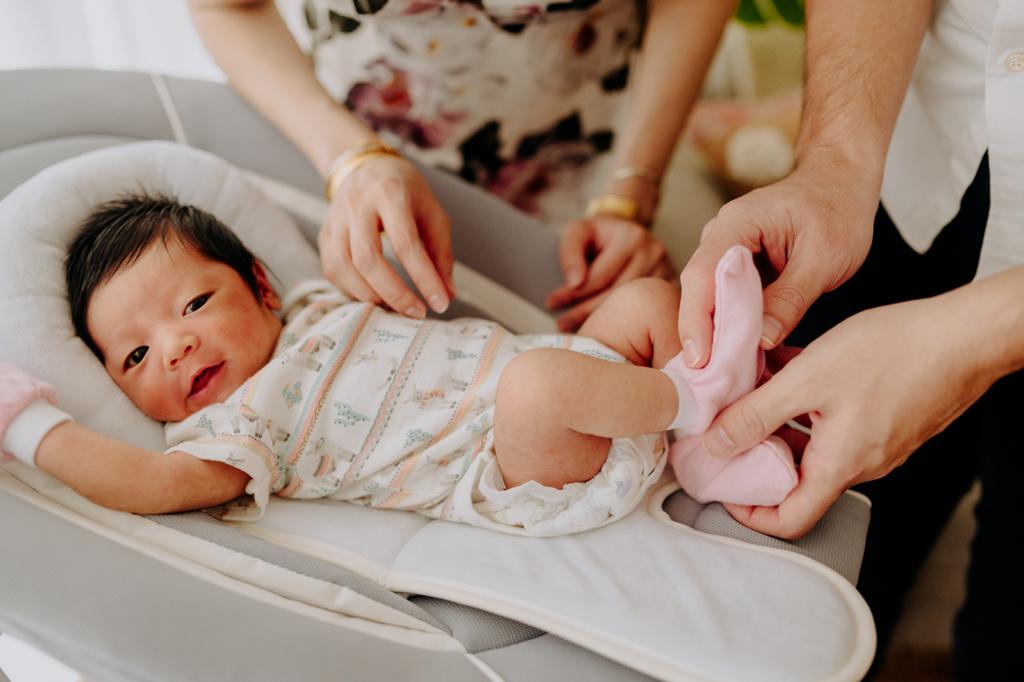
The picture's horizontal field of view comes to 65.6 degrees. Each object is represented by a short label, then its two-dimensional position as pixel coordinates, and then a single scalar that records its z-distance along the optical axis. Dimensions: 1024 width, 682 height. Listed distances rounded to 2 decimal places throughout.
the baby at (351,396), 0.82
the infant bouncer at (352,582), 0.68
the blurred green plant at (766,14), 2.25
